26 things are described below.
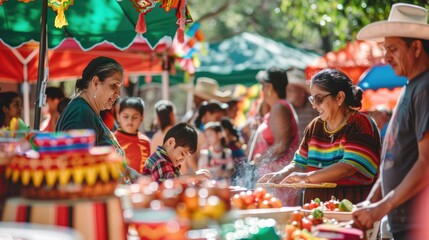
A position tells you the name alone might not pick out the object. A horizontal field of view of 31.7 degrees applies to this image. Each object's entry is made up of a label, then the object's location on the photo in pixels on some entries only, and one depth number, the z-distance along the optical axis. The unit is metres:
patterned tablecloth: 3.01
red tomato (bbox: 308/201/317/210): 4.96
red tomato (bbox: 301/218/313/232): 4.37
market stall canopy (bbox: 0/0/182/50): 7.23
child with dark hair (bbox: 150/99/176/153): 9.12
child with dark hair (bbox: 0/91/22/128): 7.76
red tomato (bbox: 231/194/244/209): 4.29
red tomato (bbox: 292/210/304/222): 4.43
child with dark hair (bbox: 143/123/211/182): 5.46
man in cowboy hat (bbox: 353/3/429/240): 3.66
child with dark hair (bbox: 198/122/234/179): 10.37
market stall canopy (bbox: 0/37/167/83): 9.75
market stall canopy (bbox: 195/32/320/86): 16.12
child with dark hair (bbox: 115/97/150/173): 7.78
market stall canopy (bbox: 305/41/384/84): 13.31
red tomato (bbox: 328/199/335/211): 4.99
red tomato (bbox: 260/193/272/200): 4.36
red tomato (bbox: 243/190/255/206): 4.31
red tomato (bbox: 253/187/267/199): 4.36
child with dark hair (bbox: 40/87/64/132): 9.15
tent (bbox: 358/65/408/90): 13.54
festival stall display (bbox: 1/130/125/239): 3.02
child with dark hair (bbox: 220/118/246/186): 10.81
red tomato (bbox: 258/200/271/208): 4.27
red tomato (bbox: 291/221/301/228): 4.38
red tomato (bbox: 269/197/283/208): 4.32
